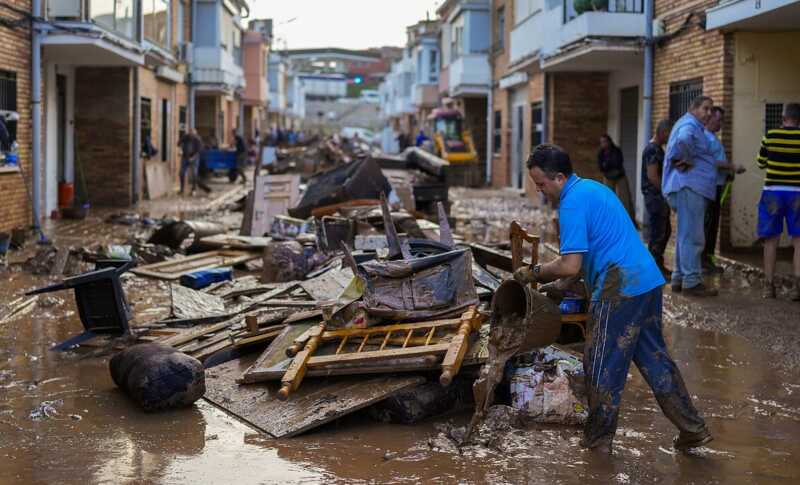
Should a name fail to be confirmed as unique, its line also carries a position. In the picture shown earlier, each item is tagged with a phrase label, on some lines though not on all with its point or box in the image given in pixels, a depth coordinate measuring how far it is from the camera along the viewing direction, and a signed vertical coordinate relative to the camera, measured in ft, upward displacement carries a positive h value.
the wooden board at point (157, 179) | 80.59 -0.70
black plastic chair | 25.71 -3.46
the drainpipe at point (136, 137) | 73.36 +2.34
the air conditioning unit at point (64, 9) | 54.85 +8.50
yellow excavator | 110.42 +2.93
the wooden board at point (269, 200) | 48.67 -1.36
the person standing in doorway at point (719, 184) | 33.37 -0.25
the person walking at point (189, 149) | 88.63 +1.86
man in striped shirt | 32.09 -0.27
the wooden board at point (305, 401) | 18.69 -4.38
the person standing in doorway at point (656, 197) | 36.04 -0.73
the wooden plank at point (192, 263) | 38.06 -3.57
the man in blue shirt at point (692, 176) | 32.50 +0.01
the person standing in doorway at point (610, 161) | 56.54 +0.79
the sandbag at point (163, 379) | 19.95 -4.07
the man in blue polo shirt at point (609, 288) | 16.43 -1.82
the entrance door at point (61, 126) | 68.39 +2.86
